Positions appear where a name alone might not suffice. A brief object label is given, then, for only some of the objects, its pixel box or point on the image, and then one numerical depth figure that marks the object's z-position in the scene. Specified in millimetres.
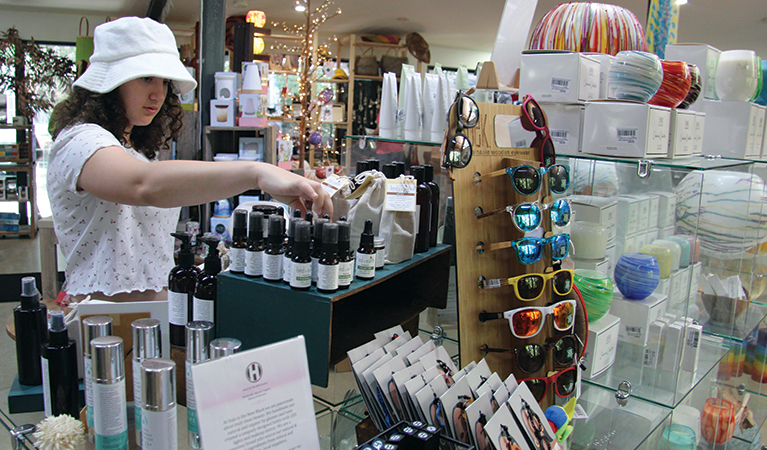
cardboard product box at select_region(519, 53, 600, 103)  1649
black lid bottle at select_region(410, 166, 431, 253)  1604
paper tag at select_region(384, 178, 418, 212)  1445
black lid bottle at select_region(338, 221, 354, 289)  1199
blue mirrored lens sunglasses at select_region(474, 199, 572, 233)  1357
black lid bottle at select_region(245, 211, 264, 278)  1229
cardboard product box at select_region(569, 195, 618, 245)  1653
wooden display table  1160
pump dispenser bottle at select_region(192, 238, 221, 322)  1297
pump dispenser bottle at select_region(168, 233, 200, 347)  1311
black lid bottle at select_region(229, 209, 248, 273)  1264
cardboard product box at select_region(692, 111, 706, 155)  1775
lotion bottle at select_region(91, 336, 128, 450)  938
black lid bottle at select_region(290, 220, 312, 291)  1163
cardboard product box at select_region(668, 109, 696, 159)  1624
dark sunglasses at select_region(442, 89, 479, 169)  1389
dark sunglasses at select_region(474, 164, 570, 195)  1359
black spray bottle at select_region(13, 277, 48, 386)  1212
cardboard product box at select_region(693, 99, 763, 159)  2115
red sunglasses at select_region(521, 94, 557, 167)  1475
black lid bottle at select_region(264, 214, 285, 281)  1216
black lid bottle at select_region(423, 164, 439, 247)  1662
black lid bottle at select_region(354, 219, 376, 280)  1291
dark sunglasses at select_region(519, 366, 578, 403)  1464
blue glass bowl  1578
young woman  1316
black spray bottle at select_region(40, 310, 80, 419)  1113
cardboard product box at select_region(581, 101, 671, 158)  1517
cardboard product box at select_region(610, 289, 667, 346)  1586
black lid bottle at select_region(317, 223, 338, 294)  1158
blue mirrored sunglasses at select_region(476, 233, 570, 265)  1375
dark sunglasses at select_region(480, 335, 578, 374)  1447
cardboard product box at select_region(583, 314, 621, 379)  1568
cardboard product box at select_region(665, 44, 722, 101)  2094
